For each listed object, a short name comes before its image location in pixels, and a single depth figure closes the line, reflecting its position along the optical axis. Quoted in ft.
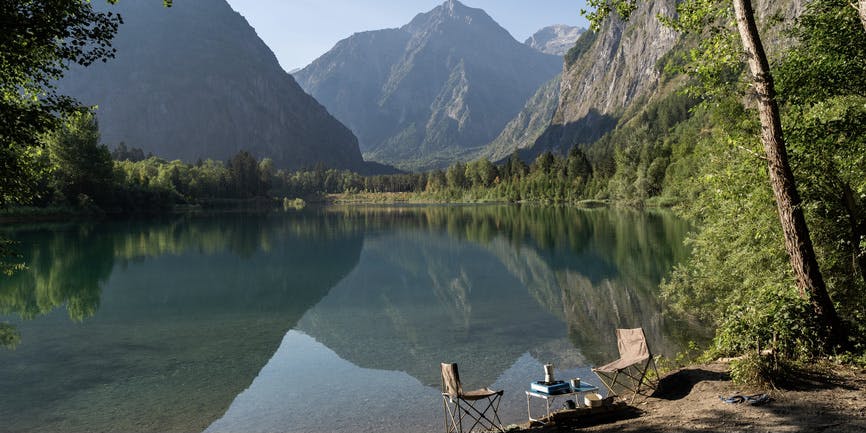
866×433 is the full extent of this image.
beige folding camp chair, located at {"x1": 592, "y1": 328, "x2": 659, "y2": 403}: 39.81
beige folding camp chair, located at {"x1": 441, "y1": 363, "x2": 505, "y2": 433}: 34.76
